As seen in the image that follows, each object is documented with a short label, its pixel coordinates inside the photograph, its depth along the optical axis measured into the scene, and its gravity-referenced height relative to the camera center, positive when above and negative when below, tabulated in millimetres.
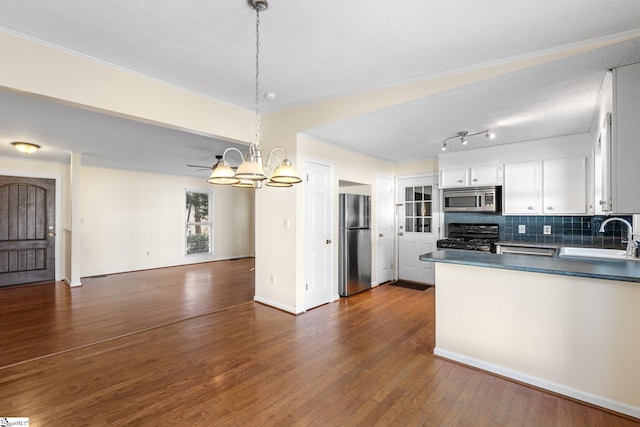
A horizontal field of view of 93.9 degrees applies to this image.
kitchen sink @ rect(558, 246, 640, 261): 3469 -447
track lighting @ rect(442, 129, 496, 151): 3855 +1087
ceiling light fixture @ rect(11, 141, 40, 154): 4578 +1097
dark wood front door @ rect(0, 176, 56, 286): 5574 -262
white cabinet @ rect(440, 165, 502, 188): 4637 +636
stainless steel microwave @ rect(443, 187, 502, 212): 4664 +263
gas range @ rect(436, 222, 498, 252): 4547 -365
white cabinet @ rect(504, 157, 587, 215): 4035 +406
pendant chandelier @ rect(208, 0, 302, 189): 1914 +304
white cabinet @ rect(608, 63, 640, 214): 2174 +544
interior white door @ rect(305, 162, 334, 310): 4035 -272
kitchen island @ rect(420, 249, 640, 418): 2023 -821
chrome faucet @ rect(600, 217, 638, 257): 2954 -314
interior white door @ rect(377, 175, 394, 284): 5531 -216
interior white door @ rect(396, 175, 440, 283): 5547 -163
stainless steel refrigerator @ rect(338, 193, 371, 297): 4680 -458
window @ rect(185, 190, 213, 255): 8211 -166
